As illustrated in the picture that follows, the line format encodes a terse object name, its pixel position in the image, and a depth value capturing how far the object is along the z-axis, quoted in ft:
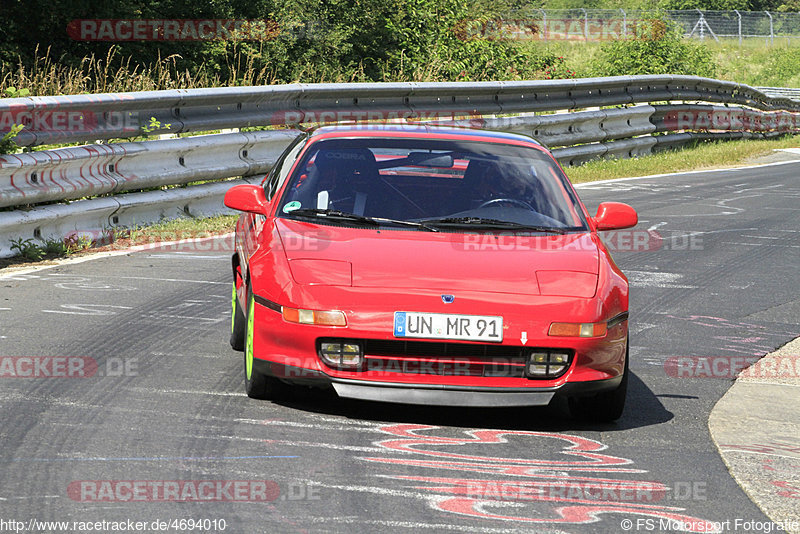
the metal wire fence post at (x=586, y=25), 206.08
